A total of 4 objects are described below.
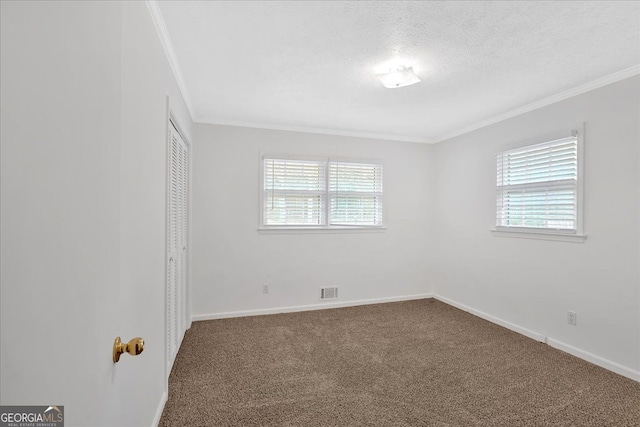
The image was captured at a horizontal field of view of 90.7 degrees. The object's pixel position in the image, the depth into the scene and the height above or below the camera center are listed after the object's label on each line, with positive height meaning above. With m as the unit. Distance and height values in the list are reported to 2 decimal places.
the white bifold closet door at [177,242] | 2.49 -0.31
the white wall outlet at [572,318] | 2.94 -0.97
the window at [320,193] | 4.11 +0.23
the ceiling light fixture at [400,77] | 2.44 +1.05
